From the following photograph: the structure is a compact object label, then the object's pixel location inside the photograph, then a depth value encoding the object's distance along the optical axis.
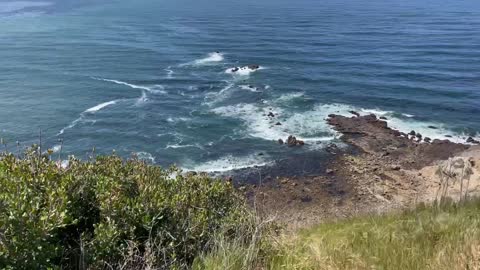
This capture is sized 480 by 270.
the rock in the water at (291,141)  51.00
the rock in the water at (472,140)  51.62
